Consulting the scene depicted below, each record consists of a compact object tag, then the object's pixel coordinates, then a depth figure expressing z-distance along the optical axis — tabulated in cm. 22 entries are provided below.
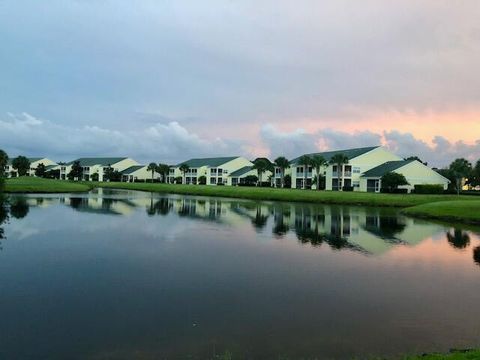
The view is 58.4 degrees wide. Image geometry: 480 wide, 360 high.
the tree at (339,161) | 8938
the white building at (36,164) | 18238
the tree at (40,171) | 16812
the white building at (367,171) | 8219
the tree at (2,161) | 5786
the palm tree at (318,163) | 9262
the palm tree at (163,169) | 14812
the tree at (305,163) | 9518
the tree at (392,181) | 7612
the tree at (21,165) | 15125
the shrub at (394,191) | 7775
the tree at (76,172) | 16488
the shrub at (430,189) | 7412
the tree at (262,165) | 11038
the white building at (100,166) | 16900
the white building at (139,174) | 16271
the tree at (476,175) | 8794
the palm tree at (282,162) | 10594
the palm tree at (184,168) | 14312
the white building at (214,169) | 13588
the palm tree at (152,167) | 15092
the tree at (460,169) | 7581
